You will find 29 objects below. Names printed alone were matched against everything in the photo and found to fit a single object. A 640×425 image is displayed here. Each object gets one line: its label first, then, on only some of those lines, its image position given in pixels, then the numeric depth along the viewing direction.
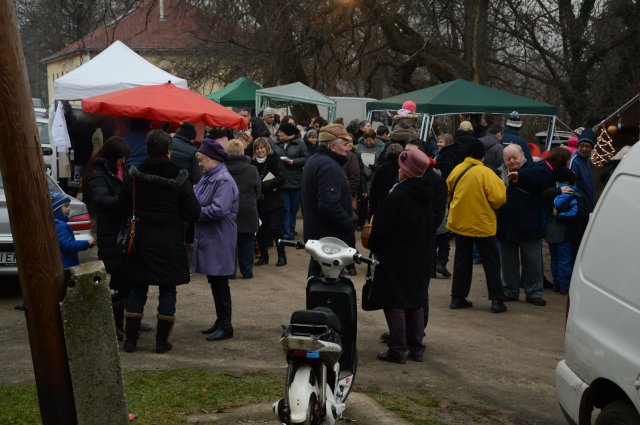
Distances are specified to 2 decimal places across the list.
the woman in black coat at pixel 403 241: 7.79
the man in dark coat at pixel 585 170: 11.90
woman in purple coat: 8.69
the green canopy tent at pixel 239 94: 24.28
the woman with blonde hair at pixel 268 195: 13.25
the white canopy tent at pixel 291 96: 22.17
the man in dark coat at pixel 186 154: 12.38
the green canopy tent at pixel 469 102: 18.08
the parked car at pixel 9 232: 10.13
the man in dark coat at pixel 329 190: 8.75
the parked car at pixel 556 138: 22.96
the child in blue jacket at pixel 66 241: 8.62
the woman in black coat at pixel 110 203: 8.34
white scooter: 5.34
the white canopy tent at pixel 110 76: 16.52
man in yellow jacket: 10.44
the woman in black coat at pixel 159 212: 7.89
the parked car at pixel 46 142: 18.94
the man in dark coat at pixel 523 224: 10.93
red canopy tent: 13.90
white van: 4.67
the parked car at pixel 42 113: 28.81
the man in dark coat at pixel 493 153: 14.26
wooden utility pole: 4.56
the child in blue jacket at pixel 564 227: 11.42
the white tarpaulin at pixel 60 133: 16.83
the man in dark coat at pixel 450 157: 13.39
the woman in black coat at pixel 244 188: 11.86
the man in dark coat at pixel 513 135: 14.19
